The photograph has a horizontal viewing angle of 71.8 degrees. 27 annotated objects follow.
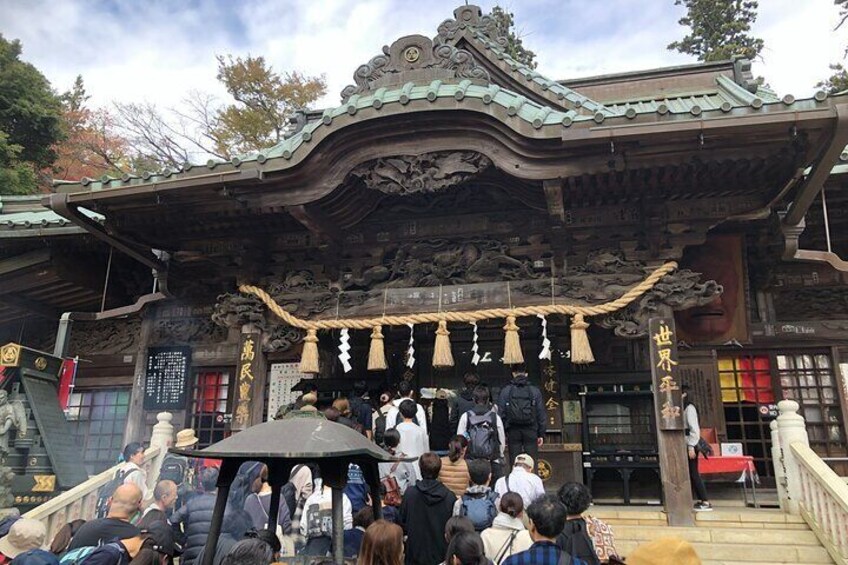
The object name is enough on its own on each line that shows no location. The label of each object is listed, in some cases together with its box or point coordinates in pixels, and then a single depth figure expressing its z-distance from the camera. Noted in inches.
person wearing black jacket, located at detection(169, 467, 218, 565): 180.1
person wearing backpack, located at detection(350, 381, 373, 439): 353.1
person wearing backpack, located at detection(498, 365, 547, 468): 311.0
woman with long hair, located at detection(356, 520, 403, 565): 125.6
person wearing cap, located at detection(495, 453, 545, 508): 227.3
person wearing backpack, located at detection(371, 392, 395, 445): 316.2
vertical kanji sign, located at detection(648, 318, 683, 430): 305.6
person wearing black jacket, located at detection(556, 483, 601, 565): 165.3
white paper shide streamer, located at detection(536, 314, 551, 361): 330.6
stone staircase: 260.1
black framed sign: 462.6
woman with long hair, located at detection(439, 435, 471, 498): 250.8
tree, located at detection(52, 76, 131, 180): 890.1
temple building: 299.0
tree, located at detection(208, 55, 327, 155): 942.4
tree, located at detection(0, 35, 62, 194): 668.7
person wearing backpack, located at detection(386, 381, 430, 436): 301.6
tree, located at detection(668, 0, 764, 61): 924.6
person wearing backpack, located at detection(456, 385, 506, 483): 290.0
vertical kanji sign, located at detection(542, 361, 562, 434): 404.8
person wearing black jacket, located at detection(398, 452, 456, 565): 201.0
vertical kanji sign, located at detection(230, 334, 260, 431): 363.3
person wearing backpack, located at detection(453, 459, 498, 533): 201.2
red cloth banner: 443.5
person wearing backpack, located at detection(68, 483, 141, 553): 161.6
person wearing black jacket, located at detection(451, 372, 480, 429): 326.6
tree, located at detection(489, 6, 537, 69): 1094.4
